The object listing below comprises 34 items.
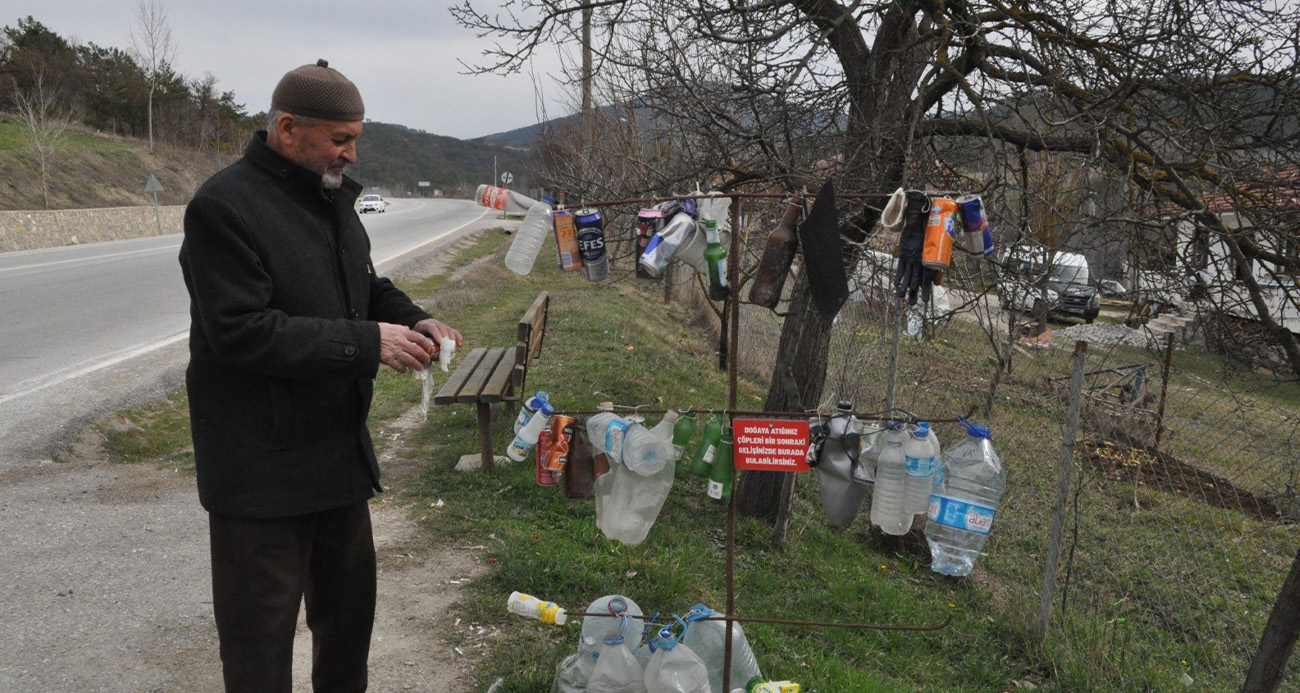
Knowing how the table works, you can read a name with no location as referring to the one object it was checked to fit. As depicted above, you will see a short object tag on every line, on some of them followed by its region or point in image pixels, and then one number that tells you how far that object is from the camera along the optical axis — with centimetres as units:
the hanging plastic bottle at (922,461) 281
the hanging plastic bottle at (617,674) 285
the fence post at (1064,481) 413
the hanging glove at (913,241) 272
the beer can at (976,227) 268
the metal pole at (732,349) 272
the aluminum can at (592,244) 301
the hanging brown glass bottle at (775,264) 288
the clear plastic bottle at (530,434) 287
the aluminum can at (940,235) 262
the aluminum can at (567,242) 296
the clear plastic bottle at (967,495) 281
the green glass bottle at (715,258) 292
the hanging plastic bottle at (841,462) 303
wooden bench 544
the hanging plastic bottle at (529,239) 311
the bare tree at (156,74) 4394
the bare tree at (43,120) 2905
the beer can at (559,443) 295
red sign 273
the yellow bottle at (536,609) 296
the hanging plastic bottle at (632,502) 296
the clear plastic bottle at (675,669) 275
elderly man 197
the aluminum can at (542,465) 296
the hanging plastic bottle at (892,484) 290
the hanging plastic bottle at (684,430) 282
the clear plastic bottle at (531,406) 289
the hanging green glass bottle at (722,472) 291
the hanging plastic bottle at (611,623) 296
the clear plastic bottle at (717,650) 318
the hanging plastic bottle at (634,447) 283
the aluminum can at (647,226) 296
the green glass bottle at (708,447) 288
